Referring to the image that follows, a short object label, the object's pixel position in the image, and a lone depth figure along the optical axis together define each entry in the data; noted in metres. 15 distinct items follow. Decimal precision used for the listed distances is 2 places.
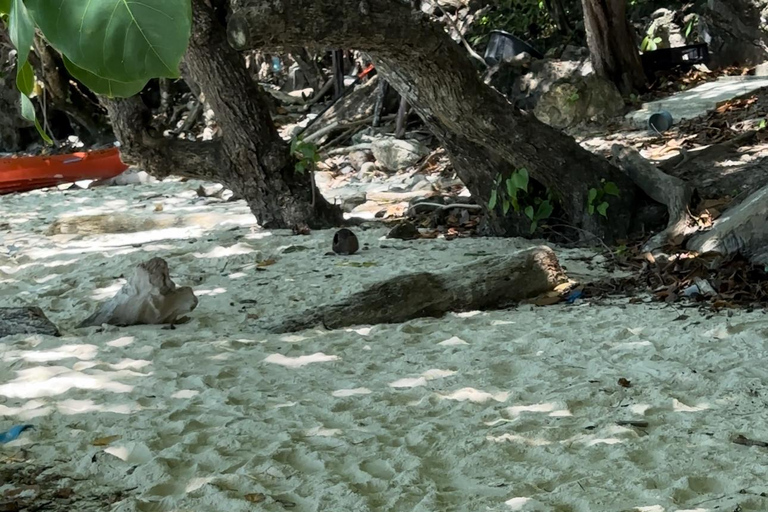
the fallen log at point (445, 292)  8.16
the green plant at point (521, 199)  10.89
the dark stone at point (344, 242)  11.17
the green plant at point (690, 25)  21.80
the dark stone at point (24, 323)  7.78
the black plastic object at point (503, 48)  21.98
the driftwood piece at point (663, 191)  9.91
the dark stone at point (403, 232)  12.25
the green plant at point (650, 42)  21.69
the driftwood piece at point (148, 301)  8.33
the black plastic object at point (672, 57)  20.23
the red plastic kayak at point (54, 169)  21.89
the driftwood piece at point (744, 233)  8.42
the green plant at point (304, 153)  12.26
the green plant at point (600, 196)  10.71
